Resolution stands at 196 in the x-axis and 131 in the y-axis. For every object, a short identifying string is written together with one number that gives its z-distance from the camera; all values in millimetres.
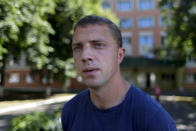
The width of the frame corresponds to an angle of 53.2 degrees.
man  1354
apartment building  31859
